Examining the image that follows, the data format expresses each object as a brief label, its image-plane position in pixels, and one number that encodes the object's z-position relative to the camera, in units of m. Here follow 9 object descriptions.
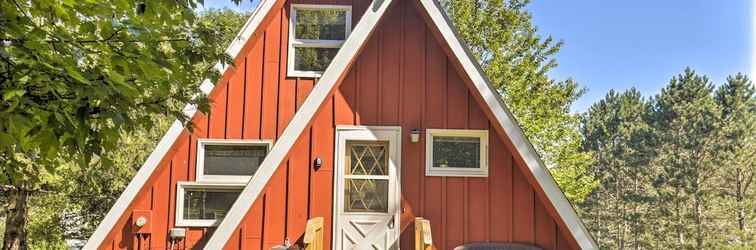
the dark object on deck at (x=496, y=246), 5.48
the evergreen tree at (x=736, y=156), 27.49
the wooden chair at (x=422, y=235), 4.84
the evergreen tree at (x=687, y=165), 28.20
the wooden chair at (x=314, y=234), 4.73
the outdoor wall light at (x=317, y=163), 5.75
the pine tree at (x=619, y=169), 32.44
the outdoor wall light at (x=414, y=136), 5.79
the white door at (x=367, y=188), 5.69
